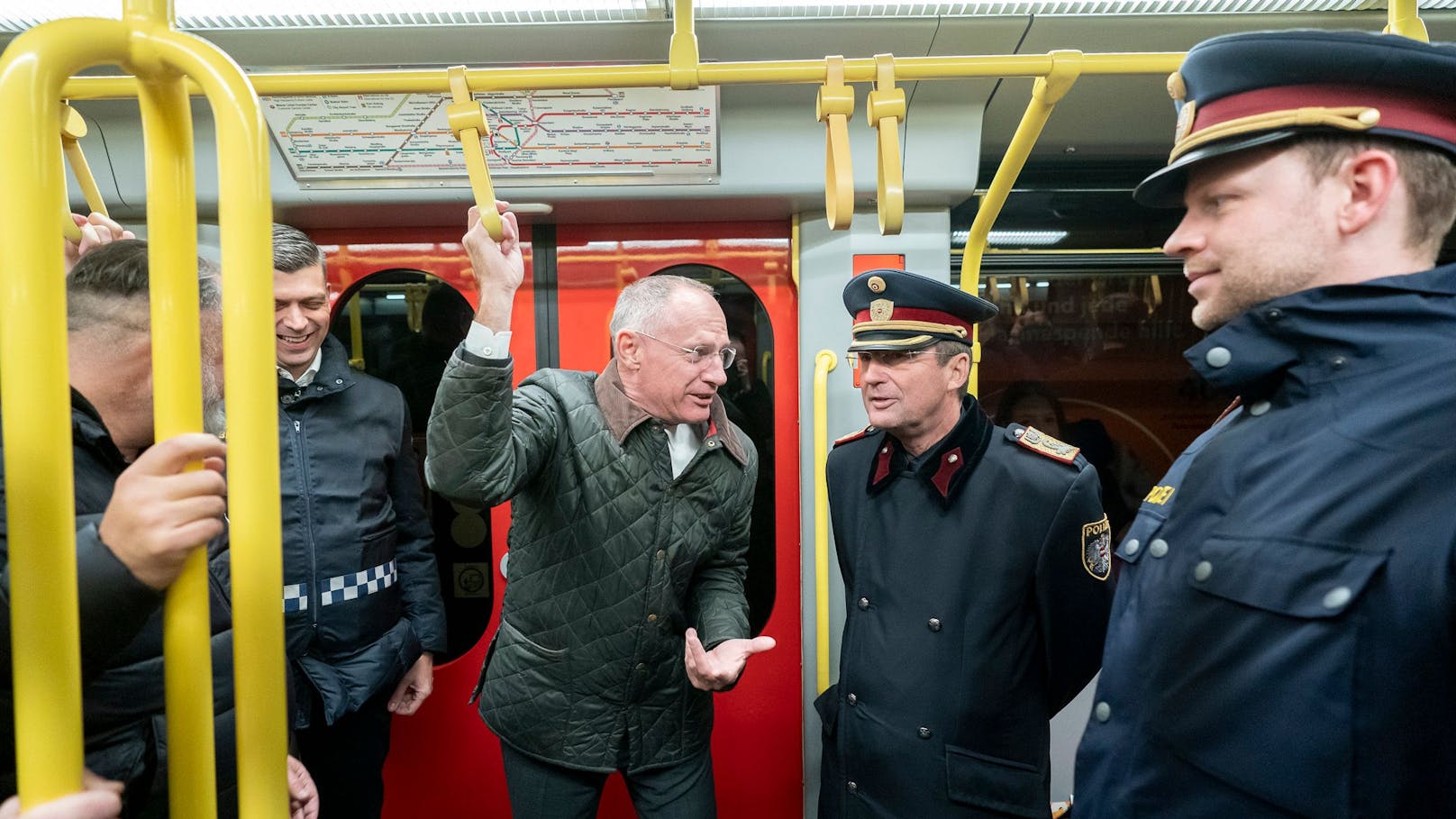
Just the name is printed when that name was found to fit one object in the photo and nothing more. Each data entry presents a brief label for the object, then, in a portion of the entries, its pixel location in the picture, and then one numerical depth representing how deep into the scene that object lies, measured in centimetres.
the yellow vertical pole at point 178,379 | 70
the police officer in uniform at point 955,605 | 162
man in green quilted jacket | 177
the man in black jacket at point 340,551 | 188
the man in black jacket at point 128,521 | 67
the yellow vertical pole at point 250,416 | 68
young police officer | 79
